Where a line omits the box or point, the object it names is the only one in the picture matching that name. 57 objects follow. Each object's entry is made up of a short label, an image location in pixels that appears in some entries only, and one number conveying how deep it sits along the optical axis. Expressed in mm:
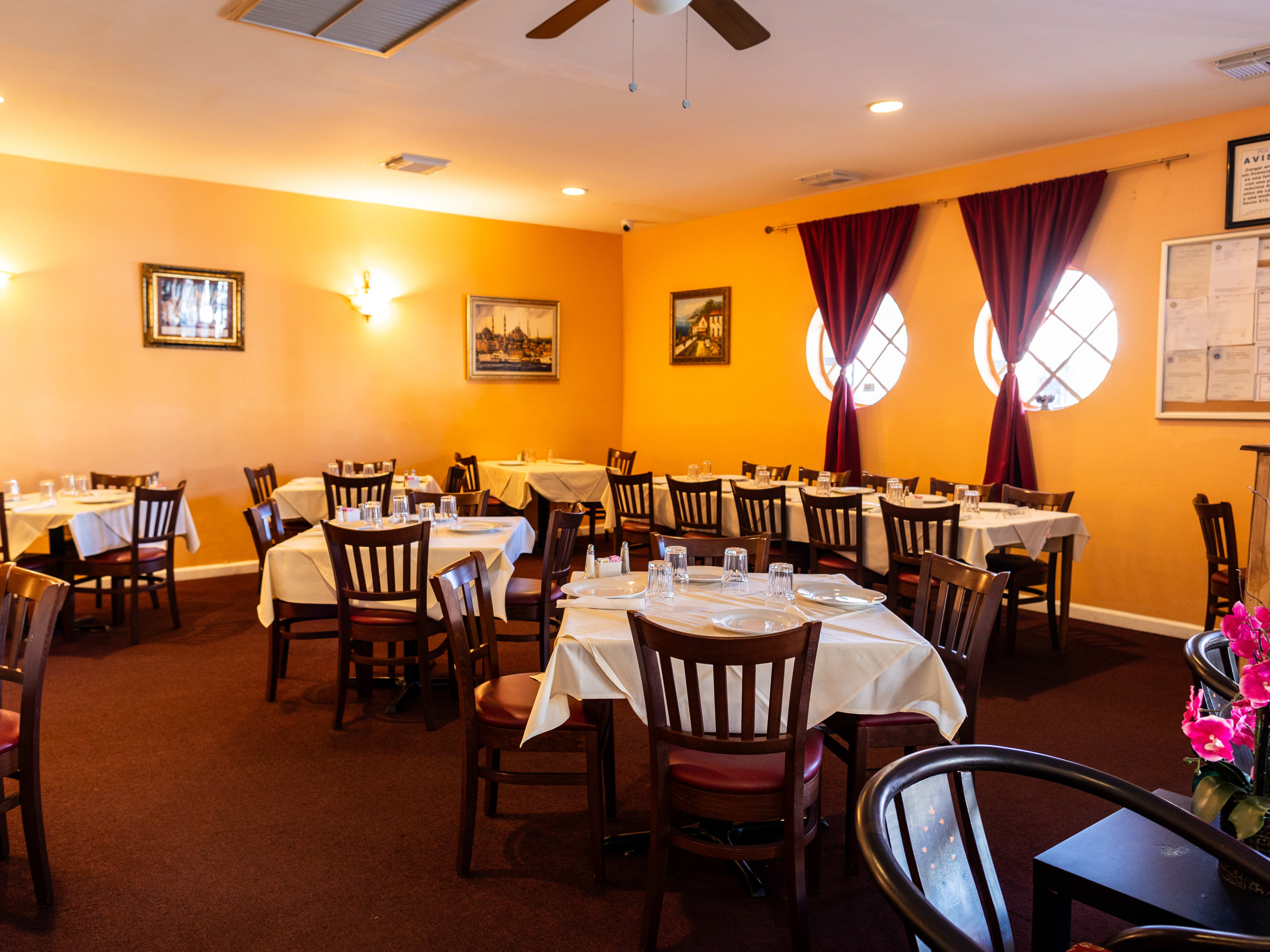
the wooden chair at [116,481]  6250
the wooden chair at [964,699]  2592
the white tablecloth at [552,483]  7543
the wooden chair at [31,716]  2430
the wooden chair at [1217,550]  4660
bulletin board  5117
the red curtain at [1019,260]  5832
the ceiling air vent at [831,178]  6730
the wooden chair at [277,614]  4000
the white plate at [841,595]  2805
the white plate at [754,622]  2463
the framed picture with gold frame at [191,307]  6828
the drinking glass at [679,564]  2961
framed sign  5066
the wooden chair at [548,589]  3959
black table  1268
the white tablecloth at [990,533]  4598
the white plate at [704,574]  3176
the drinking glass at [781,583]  2717
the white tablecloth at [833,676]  2404
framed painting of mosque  8492
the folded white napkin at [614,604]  2766
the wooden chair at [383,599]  3639
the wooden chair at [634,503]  6285
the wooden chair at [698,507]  5789
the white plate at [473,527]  4406
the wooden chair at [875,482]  6418
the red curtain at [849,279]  6879
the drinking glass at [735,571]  3004
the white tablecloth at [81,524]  4965
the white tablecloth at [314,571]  3943
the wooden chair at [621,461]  7984
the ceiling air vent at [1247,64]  4363
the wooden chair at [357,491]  5727
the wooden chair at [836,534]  4977
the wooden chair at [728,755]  2057
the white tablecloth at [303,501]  6332
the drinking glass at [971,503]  5012
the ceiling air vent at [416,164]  6340
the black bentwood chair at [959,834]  1007
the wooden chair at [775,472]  7000
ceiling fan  3150
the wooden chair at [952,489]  5680
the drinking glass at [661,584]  2816
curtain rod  5383
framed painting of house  8305
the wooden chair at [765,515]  5418
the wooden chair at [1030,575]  4859
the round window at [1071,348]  5934
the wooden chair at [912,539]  4488
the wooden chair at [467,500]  5051
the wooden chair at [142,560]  5172
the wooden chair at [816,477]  6461
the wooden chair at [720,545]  3480
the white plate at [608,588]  2877
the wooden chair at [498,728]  2520
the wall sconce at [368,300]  7734
